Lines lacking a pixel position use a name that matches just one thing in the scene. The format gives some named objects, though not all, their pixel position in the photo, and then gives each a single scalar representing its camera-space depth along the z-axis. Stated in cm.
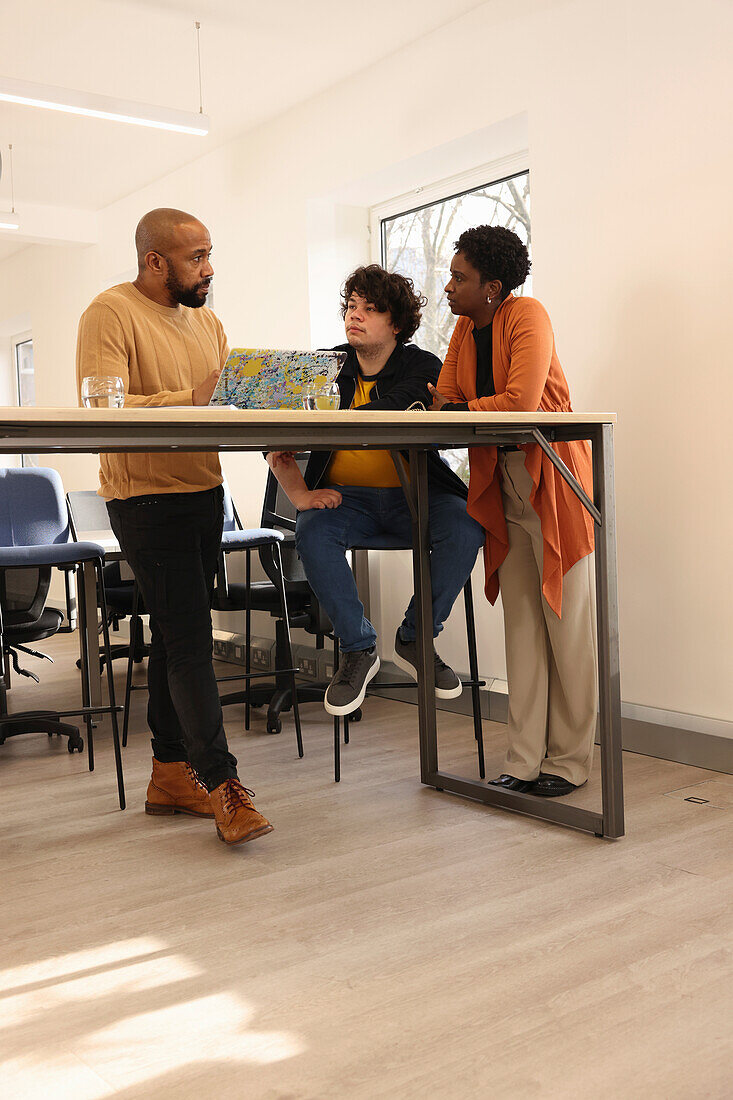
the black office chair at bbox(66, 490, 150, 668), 423
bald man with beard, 239
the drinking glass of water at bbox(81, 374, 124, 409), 193
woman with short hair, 261
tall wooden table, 180
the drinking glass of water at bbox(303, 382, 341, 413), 211
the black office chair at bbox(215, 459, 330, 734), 382
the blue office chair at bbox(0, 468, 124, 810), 316
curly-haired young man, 269
